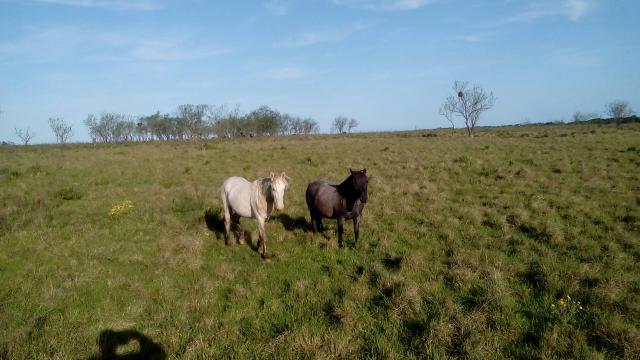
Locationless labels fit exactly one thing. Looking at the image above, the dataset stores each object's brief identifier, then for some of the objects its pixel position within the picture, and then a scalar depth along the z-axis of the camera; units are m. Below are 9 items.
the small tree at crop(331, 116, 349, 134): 169.38
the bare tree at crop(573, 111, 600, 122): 119.62
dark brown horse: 7.82
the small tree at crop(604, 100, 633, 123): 88.03
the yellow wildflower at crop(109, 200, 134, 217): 10.65
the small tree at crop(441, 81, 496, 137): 66.06
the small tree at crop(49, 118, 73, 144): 100.69
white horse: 7.25
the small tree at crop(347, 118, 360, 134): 167.38
